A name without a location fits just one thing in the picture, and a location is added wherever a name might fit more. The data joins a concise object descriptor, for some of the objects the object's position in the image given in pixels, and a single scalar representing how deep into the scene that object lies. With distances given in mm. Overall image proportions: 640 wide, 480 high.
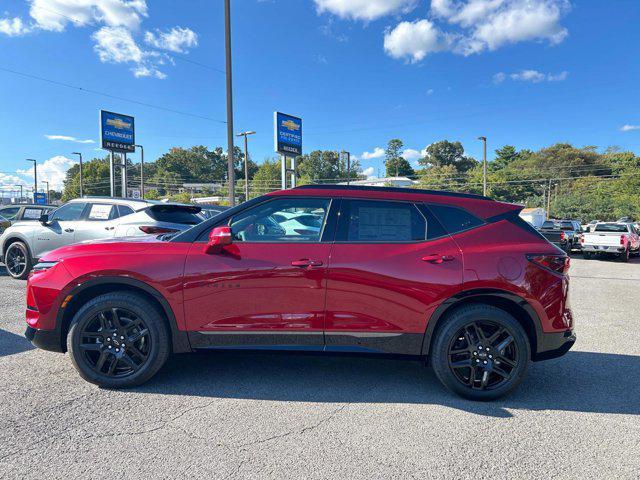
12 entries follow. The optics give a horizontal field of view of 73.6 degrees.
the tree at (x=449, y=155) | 106500
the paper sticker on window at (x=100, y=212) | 8234
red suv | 3385
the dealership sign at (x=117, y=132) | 25641
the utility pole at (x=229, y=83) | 14734
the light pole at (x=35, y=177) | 56984
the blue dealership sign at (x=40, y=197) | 63906
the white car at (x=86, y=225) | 7469
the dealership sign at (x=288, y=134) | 23500
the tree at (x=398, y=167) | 110231
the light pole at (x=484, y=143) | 37834
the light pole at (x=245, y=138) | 35206
